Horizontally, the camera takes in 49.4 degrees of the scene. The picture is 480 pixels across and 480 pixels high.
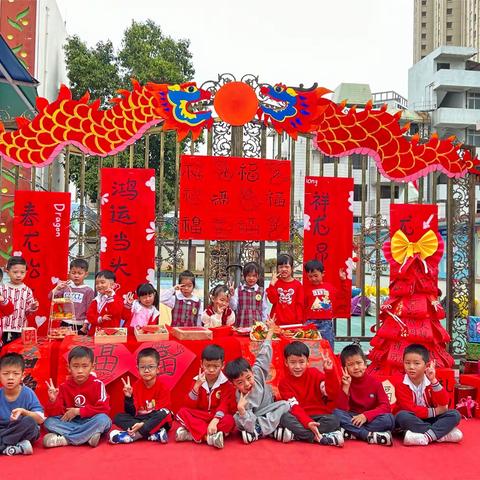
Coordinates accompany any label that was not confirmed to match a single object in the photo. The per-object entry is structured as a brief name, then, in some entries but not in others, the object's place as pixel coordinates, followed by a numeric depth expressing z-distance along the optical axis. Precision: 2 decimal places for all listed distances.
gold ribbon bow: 4.79
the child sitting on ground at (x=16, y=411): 3.22
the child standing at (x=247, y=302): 5.19
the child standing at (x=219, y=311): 4.84
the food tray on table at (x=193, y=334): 4.25
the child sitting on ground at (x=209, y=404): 3.50
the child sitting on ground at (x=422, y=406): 3.57
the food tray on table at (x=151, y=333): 4.16
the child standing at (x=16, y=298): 4.59
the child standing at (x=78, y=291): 4.85
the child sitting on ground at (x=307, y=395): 3.53
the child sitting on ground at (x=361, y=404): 3.57
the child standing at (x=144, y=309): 4.72
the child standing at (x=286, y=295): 5.05
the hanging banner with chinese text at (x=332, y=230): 5.74
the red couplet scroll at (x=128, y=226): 5.48
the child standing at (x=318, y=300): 5.16
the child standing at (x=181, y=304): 5.06
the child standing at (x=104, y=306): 4.61
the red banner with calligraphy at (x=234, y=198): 5.61
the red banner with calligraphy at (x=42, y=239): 5.41
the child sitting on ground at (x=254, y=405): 3.52
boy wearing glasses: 3.49
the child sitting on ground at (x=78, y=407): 3.40
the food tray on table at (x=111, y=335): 4.06
